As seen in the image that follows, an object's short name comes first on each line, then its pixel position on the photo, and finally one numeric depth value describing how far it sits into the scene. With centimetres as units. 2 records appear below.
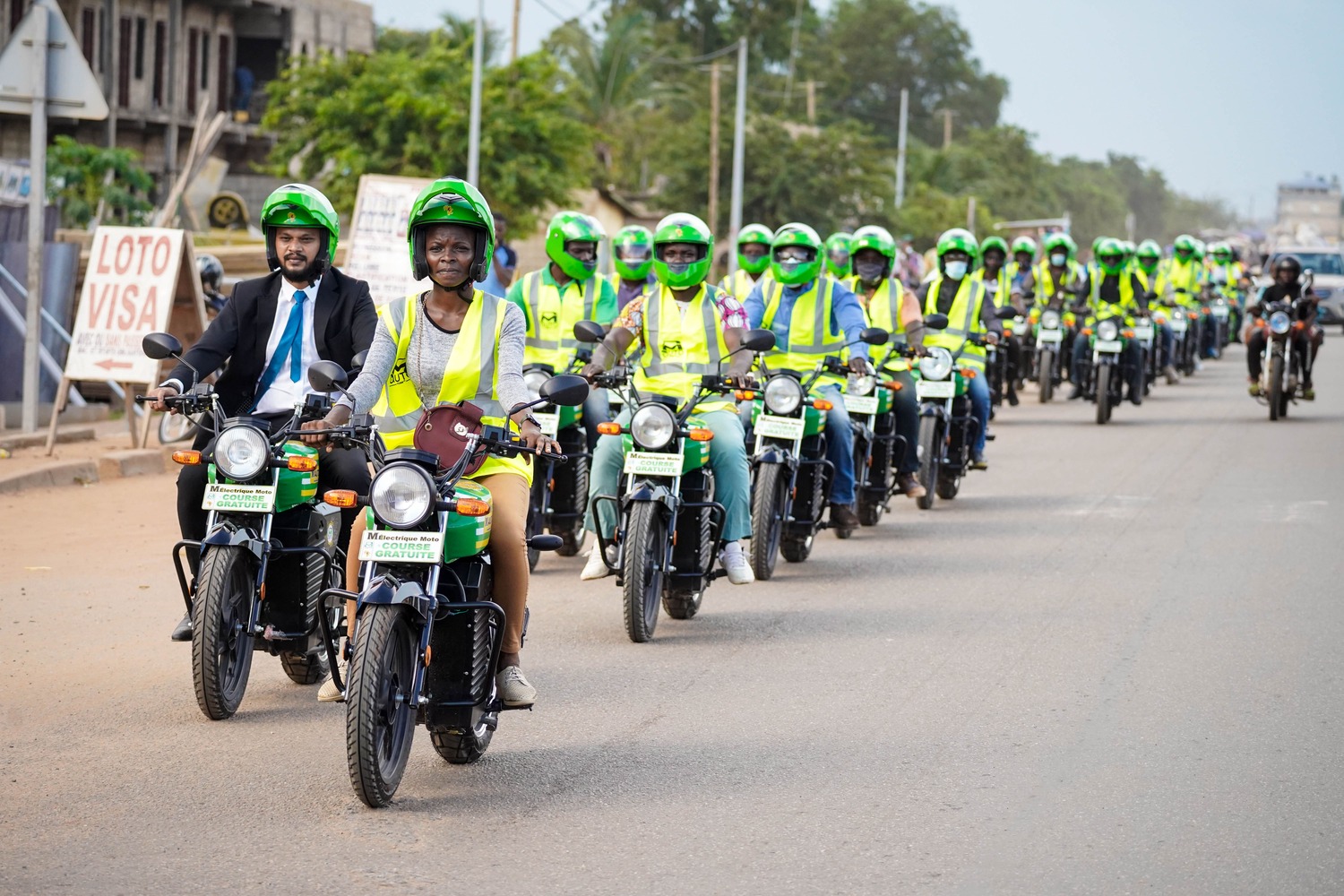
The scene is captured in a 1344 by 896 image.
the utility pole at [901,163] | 6806
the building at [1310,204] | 11244
